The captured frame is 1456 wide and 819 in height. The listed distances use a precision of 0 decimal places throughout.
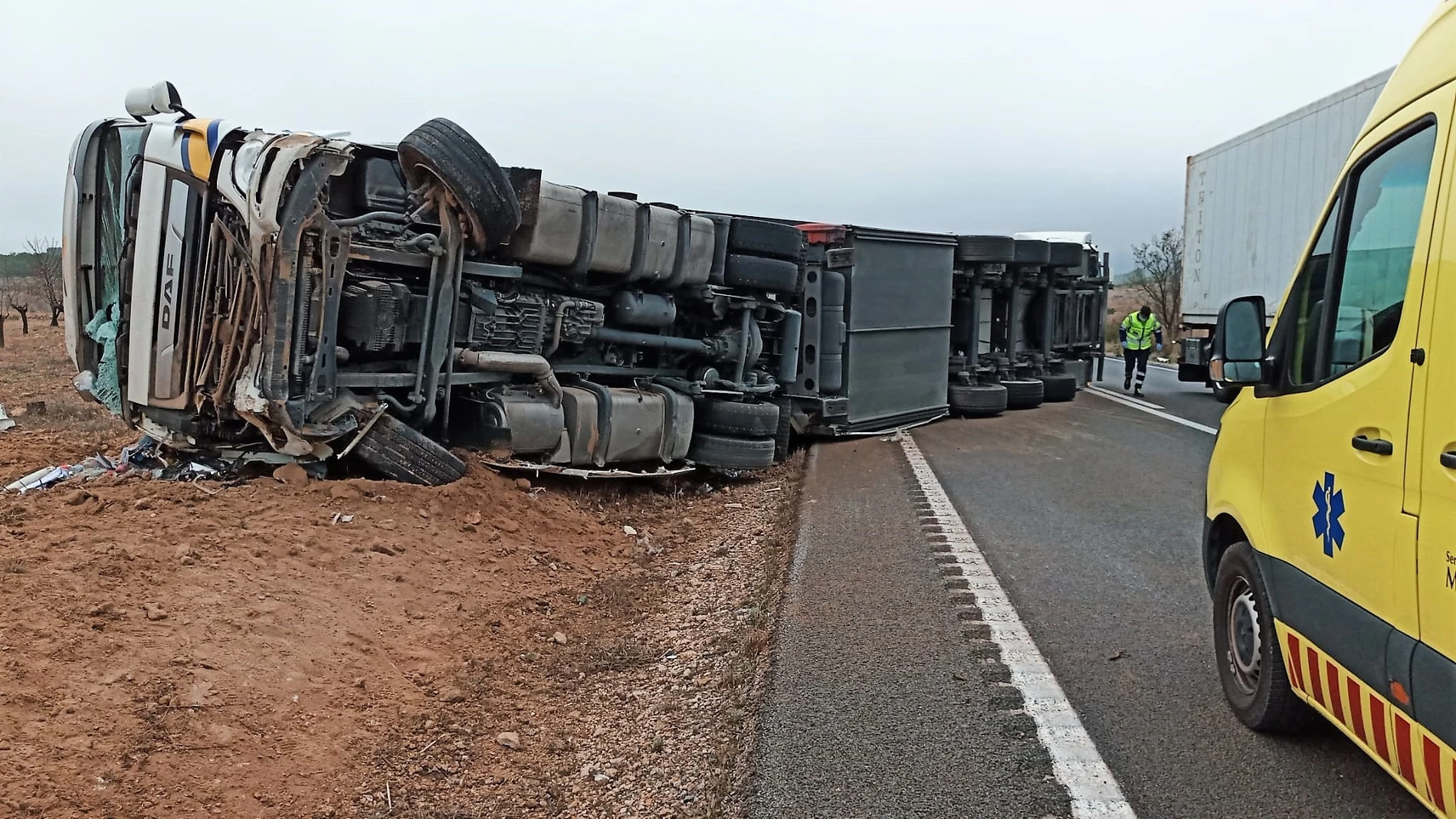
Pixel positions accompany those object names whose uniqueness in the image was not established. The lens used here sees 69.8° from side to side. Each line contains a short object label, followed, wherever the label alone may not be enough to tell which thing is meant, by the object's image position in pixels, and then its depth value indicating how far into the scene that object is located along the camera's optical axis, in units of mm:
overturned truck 5465
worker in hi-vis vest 16328
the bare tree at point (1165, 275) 38906
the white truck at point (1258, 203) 12117
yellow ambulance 2176
